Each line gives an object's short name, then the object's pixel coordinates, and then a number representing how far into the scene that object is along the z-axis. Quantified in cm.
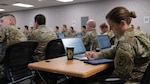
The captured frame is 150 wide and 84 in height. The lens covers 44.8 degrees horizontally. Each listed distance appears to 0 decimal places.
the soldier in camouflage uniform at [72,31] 950
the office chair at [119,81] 137
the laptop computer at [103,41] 326
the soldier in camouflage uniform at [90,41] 355
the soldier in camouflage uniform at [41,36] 307
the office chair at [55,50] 259
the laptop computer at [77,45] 224
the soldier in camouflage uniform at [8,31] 281
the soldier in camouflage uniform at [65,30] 971
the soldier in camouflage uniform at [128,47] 153
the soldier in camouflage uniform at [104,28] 518
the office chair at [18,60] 221
